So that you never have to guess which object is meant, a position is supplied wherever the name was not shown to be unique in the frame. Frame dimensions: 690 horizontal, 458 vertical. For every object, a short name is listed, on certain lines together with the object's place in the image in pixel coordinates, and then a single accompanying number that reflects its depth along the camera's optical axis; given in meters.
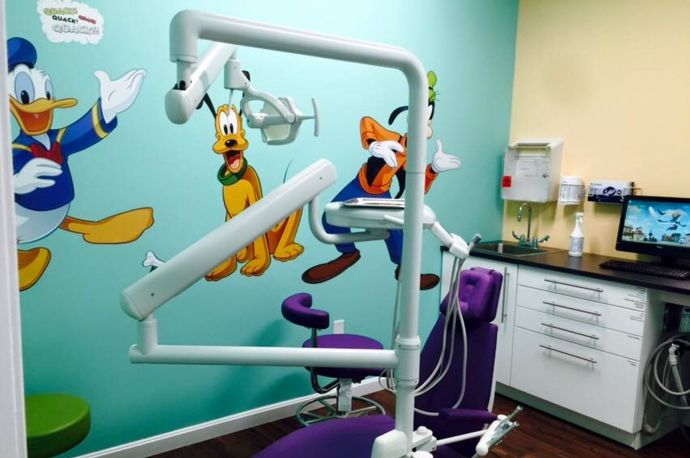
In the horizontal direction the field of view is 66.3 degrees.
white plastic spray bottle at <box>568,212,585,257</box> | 3.33
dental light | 1.03
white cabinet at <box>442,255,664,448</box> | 2.70
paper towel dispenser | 3.53
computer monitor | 2.85
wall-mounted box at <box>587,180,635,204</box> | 3.16
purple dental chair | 1.60
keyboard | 2.71
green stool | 1.82
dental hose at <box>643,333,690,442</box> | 2.70
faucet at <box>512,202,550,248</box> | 3.68
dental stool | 2.51
